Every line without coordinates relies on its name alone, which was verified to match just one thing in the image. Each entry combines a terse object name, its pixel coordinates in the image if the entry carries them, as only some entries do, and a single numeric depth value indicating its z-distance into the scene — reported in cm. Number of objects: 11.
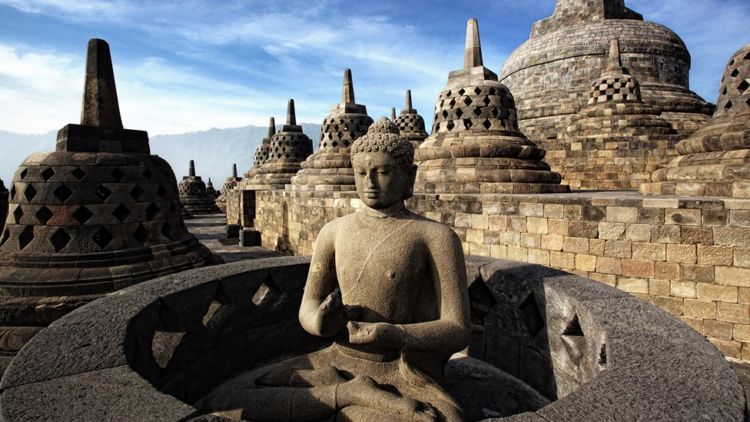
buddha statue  214
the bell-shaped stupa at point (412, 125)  2039
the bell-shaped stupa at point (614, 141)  1153
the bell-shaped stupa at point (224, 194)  2673
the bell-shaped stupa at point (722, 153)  540
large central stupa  1633
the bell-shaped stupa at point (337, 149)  1095
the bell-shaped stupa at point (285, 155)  1620
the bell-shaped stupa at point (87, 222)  408
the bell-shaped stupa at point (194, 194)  2405
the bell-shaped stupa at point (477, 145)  750
